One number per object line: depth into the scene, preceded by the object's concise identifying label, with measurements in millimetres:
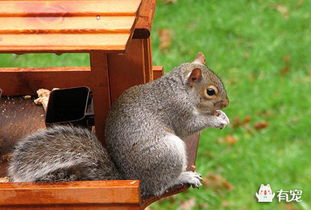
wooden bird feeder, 4125
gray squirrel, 4617
